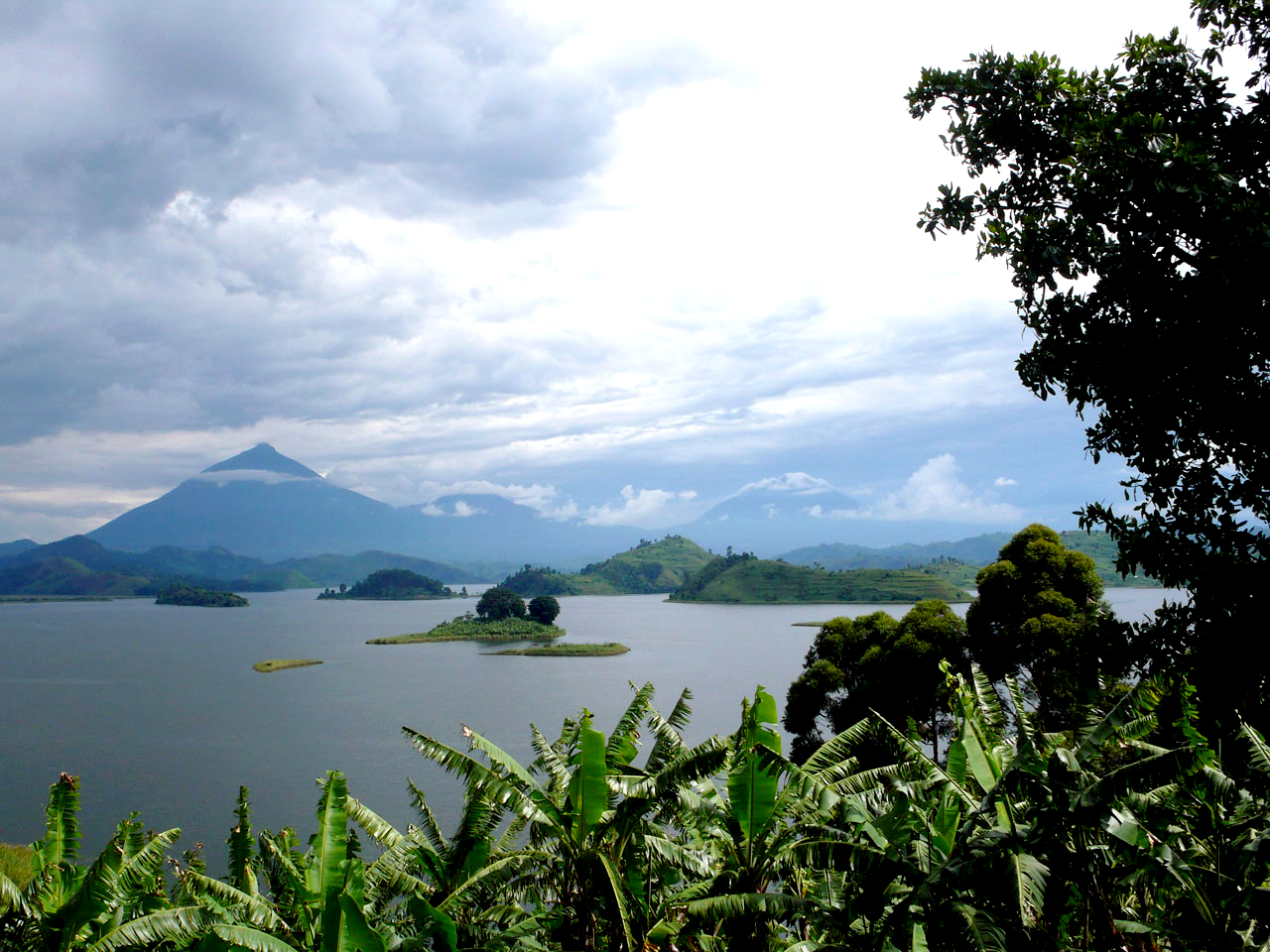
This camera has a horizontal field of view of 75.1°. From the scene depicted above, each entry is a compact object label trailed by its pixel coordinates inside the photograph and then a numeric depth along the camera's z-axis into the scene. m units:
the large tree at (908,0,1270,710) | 6.12
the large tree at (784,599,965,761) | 23.86
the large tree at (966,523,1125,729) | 20.89
